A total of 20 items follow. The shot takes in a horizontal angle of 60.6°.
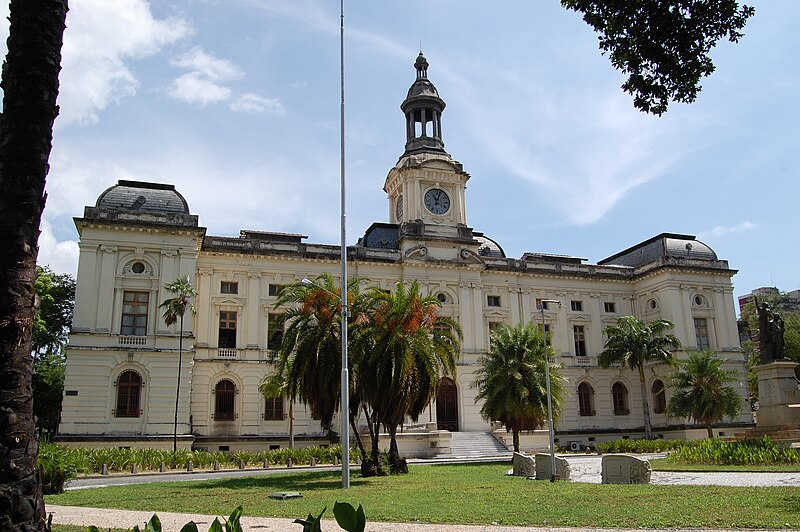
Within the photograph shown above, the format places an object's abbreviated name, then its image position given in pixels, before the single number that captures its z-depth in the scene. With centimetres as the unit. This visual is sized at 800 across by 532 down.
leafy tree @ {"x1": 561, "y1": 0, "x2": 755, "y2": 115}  1330
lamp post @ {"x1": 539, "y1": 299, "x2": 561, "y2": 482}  2239
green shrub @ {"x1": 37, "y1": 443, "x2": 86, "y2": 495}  2059
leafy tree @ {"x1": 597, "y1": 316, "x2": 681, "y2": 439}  4544
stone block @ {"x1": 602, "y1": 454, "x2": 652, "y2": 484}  2023
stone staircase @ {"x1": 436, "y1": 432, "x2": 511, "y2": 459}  4181
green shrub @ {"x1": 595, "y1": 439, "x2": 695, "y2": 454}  3991
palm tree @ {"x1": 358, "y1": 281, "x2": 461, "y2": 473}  2548
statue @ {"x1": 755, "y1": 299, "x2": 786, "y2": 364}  3041
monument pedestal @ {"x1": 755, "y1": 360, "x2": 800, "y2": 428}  2902
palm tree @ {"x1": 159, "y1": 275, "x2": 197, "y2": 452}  3906
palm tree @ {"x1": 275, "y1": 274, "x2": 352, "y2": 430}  2597
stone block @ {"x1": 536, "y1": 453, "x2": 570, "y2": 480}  2316
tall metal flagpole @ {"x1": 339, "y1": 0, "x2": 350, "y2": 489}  2159
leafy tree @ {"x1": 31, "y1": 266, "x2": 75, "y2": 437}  5209
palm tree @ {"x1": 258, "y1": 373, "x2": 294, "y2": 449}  3671
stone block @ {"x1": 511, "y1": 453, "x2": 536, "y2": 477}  2505
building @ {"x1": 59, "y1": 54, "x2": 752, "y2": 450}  3988
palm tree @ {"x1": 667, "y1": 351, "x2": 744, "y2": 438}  4272
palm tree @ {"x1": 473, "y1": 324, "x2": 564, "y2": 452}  3703
